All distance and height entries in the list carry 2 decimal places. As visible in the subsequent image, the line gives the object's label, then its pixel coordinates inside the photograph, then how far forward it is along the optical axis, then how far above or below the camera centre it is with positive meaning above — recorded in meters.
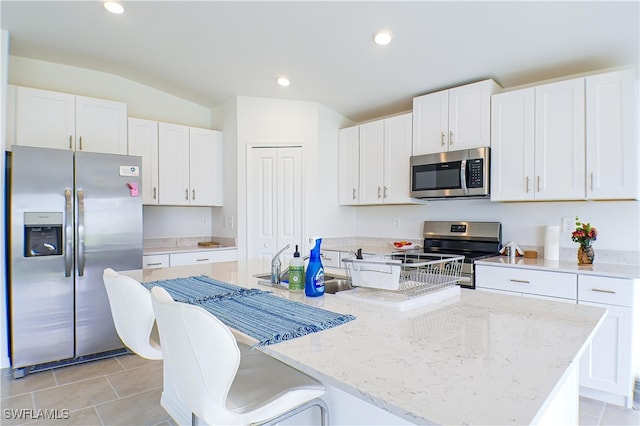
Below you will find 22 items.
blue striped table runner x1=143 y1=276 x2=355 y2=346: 1.05 -0.36
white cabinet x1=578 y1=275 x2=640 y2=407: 2.13 -0.81
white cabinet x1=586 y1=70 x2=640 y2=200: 2.28 +0.51
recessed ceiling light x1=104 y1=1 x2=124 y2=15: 2.47 +1.45
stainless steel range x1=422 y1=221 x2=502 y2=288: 2.92 -0.26
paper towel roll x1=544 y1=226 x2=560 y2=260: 2.70 -0.24
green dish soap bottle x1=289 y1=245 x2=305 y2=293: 1.57 -0.29
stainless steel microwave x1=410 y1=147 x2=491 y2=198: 2.89 +0.33
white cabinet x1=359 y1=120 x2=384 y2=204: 3.68 +0.53
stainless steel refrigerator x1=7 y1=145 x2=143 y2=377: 2.65 -0.29
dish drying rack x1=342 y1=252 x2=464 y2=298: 1.35 -0.28
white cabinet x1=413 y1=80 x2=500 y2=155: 2.92 +0.82
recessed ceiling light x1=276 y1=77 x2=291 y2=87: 3.41 +1.28
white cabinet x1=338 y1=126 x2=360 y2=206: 3.93 +0.53
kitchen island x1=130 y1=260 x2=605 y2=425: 0.65 -0.35
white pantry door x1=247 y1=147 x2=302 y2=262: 3.91 +0.13
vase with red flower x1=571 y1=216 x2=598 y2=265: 2.48 -0.20
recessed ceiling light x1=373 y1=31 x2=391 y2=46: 2.52 +1.27
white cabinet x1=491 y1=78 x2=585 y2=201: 2.50 +0.52
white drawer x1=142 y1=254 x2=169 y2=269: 3.43 -0.49
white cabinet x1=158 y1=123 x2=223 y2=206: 3.81 +0.52
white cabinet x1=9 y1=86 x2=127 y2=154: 2.97 +0.80
